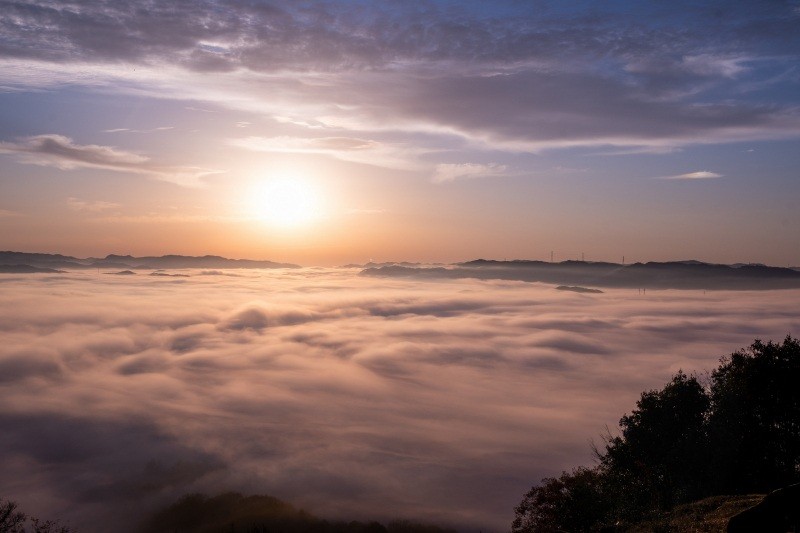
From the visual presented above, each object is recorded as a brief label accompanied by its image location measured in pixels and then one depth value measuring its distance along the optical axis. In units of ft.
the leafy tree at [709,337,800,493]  153.79
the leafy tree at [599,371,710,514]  167.84
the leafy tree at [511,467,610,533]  158.81
